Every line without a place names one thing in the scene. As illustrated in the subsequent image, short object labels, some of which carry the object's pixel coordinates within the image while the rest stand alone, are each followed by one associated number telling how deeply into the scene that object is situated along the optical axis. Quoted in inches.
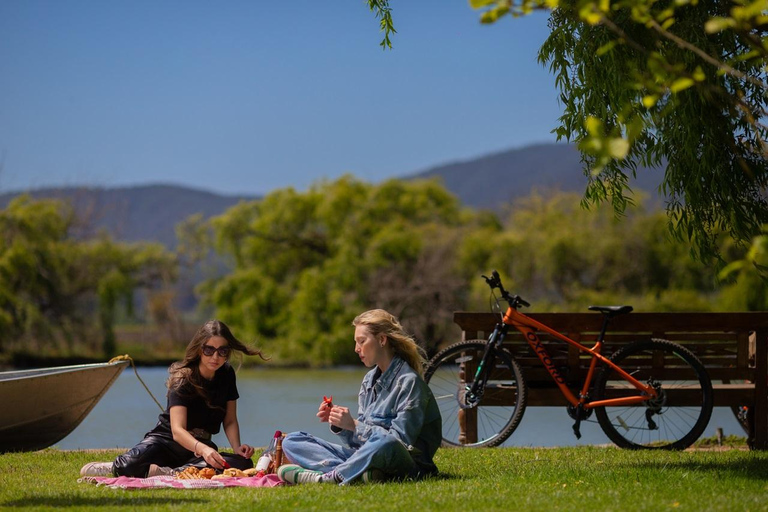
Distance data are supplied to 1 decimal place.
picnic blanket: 431.8
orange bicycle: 578.6
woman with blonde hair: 430.6
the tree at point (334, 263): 2225.6
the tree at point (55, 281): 2068.2
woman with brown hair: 464.4
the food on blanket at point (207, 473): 453.4
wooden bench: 598.2
